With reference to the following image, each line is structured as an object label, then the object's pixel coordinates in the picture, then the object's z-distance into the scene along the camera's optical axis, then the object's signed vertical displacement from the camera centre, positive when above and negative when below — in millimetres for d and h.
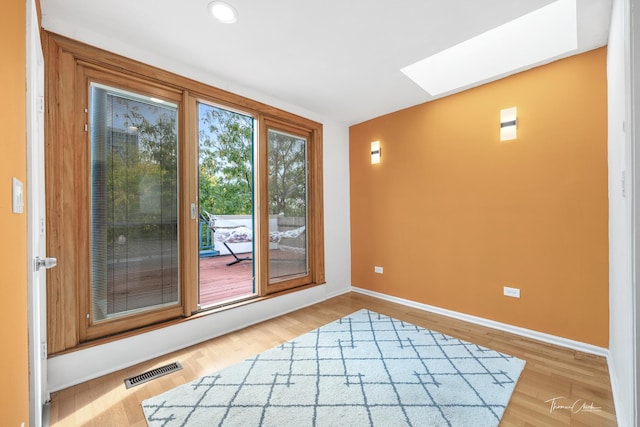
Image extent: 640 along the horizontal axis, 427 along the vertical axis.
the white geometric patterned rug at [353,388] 1643 -1213
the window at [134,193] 1981 +199
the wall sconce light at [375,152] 3973 +865
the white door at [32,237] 1205 -94
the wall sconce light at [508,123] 2764 +883
